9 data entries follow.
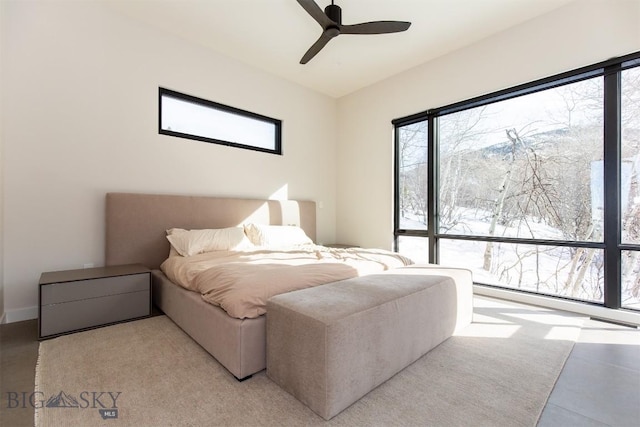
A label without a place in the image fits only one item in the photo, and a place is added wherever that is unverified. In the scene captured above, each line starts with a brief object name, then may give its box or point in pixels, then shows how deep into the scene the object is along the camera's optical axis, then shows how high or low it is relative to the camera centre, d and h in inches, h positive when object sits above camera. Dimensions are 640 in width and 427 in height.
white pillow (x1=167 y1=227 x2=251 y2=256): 115.8 -10.4
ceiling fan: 90.0 +64.7
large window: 102.5 +13.4
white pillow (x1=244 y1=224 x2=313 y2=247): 138.3 -10.0
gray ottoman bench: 54.0 -26.2
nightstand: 84.6 -26.8
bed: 66.7 -10.7
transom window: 133.3 +49.5
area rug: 53.8 -38.6
